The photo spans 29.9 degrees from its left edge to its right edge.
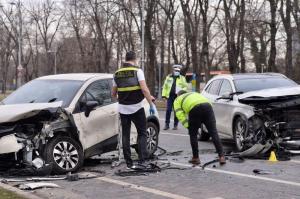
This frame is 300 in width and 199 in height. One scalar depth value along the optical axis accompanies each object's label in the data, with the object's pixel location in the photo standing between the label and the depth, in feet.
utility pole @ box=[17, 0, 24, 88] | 147.89
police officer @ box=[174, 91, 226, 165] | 31.21
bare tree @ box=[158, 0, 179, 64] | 155.53
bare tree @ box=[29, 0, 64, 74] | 230.95
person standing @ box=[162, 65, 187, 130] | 53.42
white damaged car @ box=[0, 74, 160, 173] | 27.86
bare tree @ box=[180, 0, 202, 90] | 132.09
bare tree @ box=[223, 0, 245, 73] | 135.54
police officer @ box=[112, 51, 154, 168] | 29.27
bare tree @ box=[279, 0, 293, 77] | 119.55
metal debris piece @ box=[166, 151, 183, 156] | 36.52
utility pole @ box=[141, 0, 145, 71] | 125.80
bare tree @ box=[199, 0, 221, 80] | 133.18
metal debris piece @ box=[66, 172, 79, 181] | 27.34
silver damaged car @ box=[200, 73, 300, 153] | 34.04
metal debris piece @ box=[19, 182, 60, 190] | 25.07
